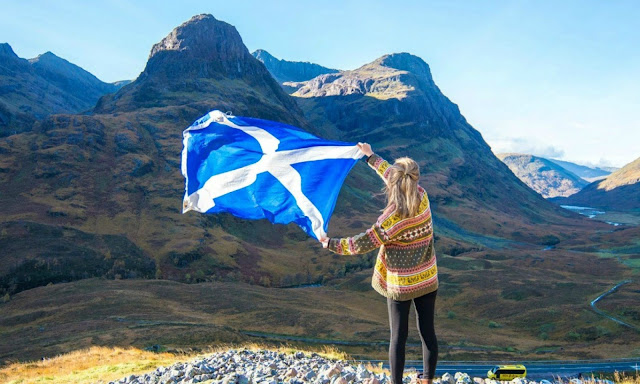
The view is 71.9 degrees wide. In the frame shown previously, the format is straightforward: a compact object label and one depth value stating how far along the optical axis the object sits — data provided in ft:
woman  18.63
